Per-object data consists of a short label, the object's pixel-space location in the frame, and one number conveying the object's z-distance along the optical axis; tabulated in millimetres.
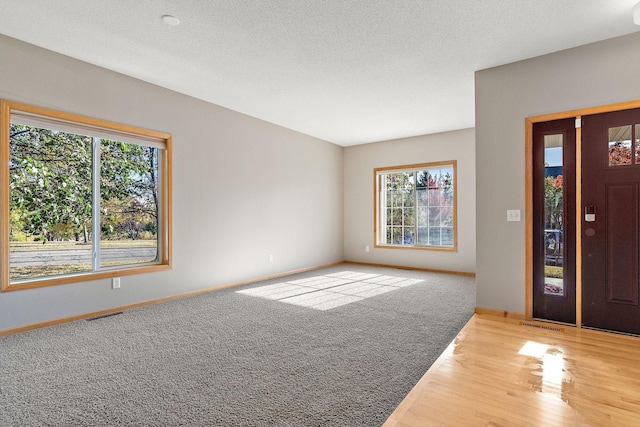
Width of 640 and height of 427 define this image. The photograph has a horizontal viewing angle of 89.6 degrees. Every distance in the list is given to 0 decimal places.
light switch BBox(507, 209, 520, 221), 3361
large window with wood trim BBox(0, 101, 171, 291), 3133
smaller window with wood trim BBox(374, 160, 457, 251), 6312
